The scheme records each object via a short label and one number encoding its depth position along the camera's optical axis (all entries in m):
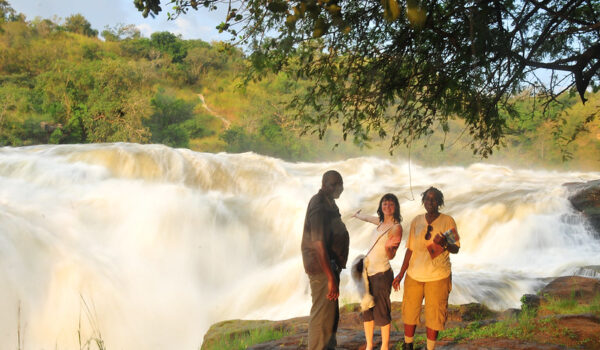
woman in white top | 4.36
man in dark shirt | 3.96
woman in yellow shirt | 4.32
